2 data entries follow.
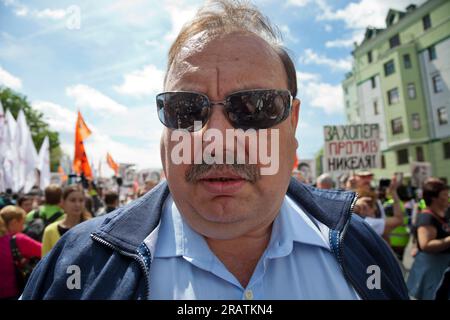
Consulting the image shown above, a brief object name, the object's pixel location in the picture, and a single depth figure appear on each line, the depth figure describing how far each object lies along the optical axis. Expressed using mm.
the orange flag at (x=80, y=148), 6922
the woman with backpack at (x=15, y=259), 3252
